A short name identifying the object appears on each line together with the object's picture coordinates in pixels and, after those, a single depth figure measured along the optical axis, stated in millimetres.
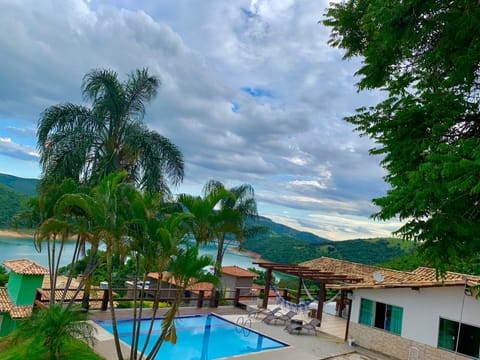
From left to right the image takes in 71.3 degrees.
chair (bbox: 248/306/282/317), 13067
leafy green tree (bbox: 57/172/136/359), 6238
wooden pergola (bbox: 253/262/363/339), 13023
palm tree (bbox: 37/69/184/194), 10297
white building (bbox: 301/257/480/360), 9156
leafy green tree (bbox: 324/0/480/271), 4555
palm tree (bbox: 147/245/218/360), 6129
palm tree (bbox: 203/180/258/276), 6992
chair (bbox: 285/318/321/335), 11863
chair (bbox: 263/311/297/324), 12883
